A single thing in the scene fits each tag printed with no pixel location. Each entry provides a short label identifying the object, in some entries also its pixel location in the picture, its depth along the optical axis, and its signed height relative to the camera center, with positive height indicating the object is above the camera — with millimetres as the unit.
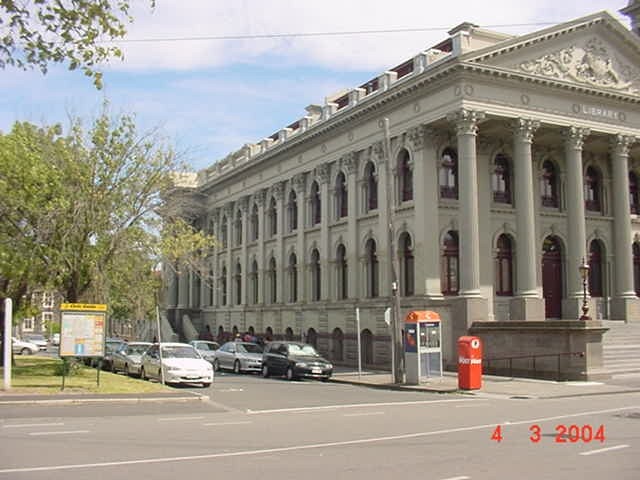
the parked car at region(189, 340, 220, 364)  38312 -947
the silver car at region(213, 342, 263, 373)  35969 -1300
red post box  24797 -1224
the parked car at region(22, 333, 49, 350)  59081 -700
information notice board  21938 +36
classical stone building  32875 +6320
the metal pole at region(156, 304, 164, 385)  26147 -627
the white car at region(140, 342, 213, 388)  27125 -1240
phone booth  27656 -726
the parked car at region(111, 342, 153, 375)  32728 -1180
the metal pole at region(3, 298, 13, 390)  21031 -337
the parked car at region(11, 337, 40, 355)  52250 -1046
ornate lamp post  28159 +1616
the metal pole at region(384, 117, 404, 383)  28141 +665
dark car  31750 -1385
